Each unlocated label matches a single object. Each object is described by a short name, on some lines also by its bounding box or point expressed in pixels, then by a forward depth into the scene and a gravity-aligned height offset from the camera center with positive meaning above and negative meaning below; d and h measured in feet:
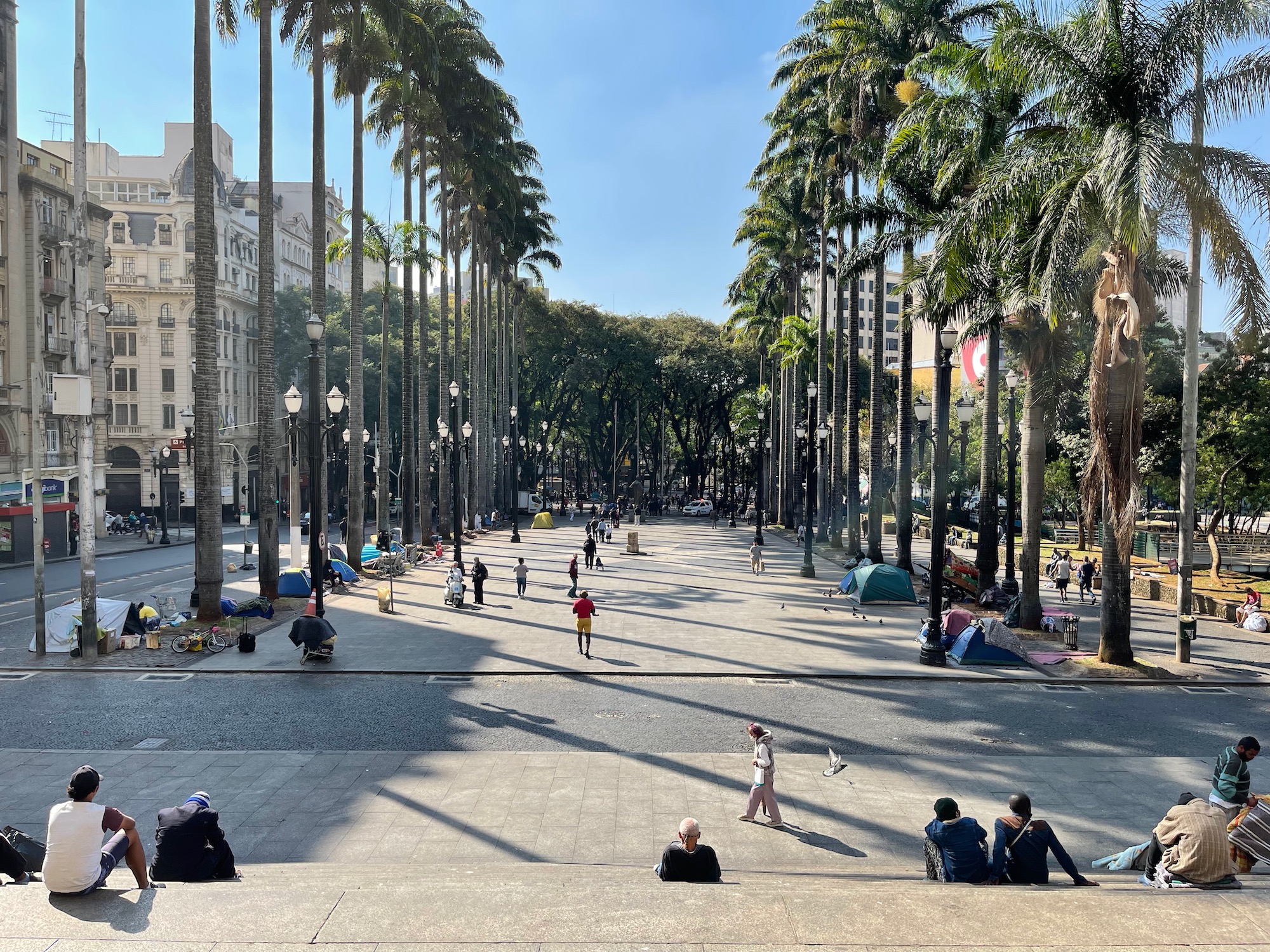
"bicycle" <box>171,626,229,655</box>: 63.52 -11.34
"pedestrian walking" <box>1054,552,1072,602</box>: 96.27 -10.76
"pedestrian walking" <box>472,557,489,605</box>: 86.17 -9.77
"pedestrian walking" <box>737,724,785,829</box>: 33.60 -11.37
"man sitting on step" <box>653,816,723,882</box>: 26.35 -11.08
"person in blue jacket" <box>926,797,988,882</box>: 27.35 -11.09
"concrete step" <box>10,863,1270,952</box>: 21.93 -11.06
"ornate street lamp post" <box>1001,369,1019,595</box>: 92.89 -5.25
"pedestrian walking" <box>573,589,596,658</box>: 62.13 -9.15
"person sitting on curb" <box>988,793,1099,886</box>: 27.43 -11.26
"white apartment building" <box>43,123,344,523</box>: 216.33 +35.94
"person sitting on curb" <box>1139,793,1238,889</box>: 26.14 -10.78
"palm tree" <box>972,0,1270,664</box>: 53.42 +17.34
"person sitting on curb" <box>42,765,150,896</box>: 23.41 -9.29
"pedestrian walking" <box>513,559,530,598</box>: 90.74 -9.71
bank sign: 142.92 -1.41
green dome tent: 88.69 -10.72
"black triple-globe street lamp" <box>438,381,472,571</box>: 104.32 +3.63
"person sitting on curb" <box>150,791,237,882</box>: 26.71 -10.80
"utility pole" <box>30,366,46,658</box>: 62.54 -2.64
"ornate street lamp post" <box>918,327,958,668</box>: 61.82 -4.14
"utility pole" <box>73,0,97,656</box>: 61.77 +2.85
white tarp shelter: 63.21 -9.99
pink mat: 61.93 -12.47
